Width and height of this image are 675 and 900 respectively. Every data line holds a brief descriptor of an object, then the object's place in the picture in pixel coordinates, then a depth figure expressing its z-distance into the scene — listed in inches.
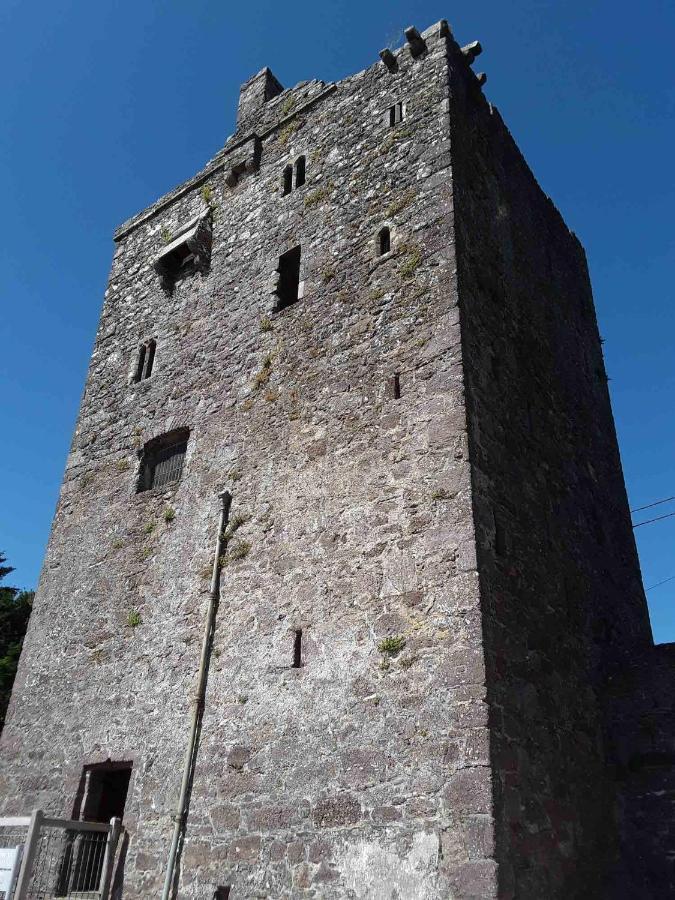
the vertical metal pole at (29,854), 280.4
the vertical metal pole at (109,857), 328.2
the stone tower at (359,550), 283.4
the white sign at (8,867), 278.5
